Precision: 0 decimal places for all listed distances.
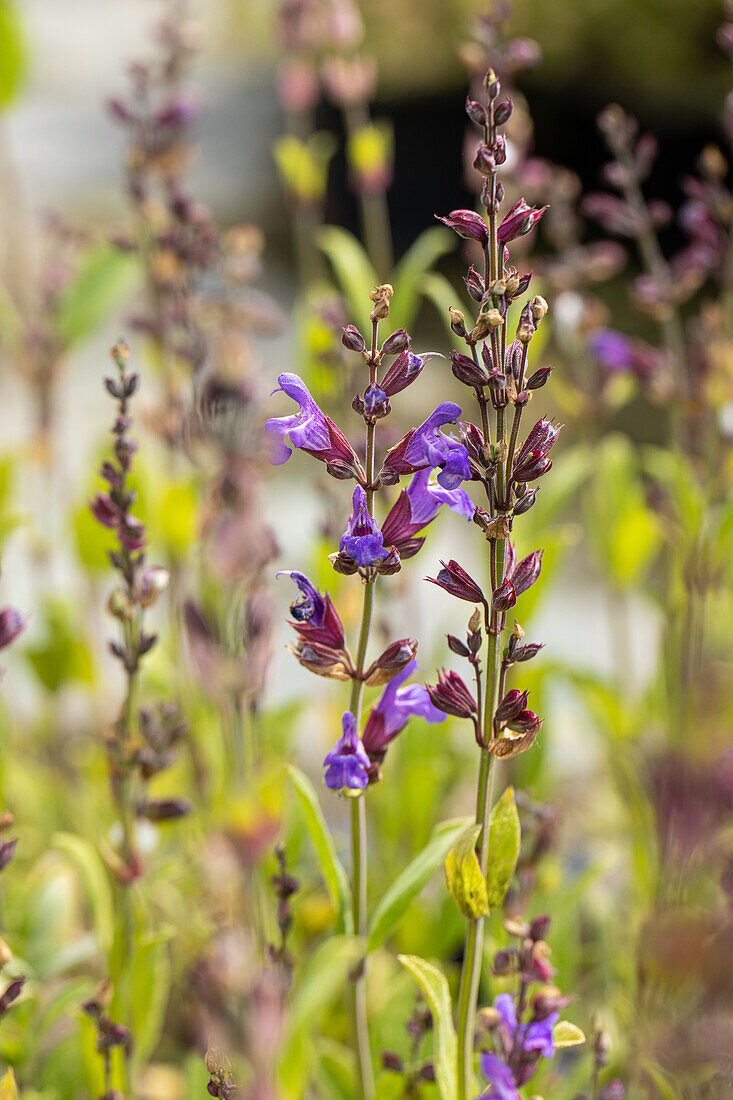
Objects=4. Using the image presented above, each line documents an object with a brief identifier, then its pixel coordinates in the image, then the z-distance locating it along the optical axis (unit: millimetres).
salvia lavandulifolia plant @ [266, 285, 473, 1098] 754
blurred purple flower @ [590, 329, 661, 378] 1045
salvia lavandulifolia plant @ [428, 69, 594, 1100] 749
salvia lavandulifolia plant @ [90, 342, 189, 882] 816
